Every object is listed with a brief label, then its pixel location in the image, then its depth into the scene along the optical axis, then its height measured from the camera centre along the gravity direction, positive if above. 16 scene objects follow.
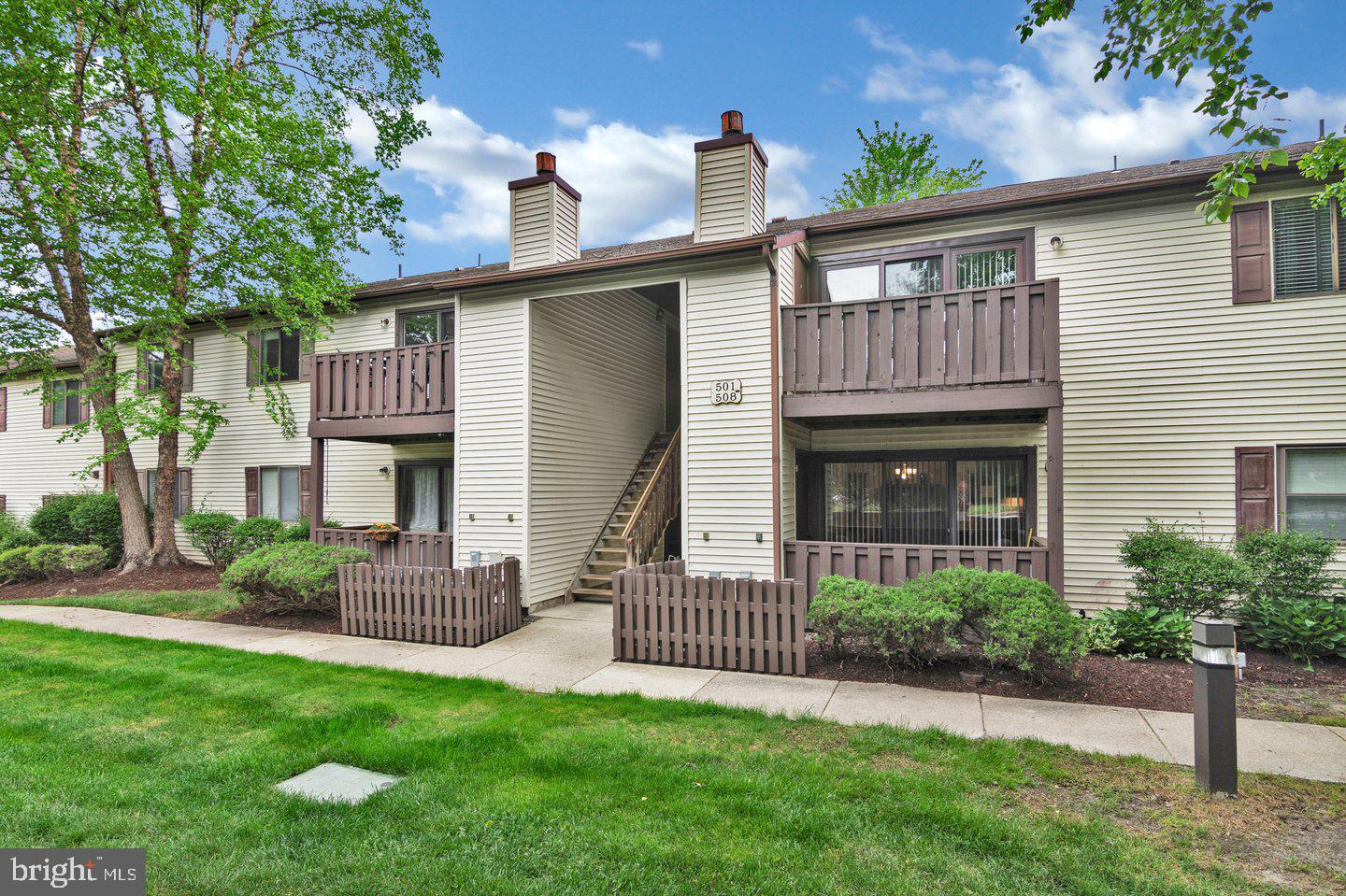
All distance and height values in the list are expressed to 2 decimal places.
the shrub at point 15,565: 13.30 -2.14
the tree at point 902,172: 27.52 +12.51
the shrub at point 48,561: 13.36 -2.08
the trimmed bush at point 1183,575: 7.09 -1.26
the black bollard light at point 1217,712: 3.87 -1.51
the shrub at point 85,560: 13.72 -2.12
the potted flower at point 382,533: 11.23 -1.24
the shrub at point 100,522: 15.04 -1.44
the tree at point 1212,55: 5.07 +3.34
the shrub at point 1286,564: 7.06 -1.14
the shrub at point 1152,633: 6.96 -1.87
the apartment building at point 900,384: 7.97 +1.06
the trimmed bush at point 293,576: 8.94 -1.60
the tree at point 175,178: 11.60 +5.72
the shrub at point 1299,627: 6.77 -1.77
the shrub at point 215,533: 13.84 -1.56
